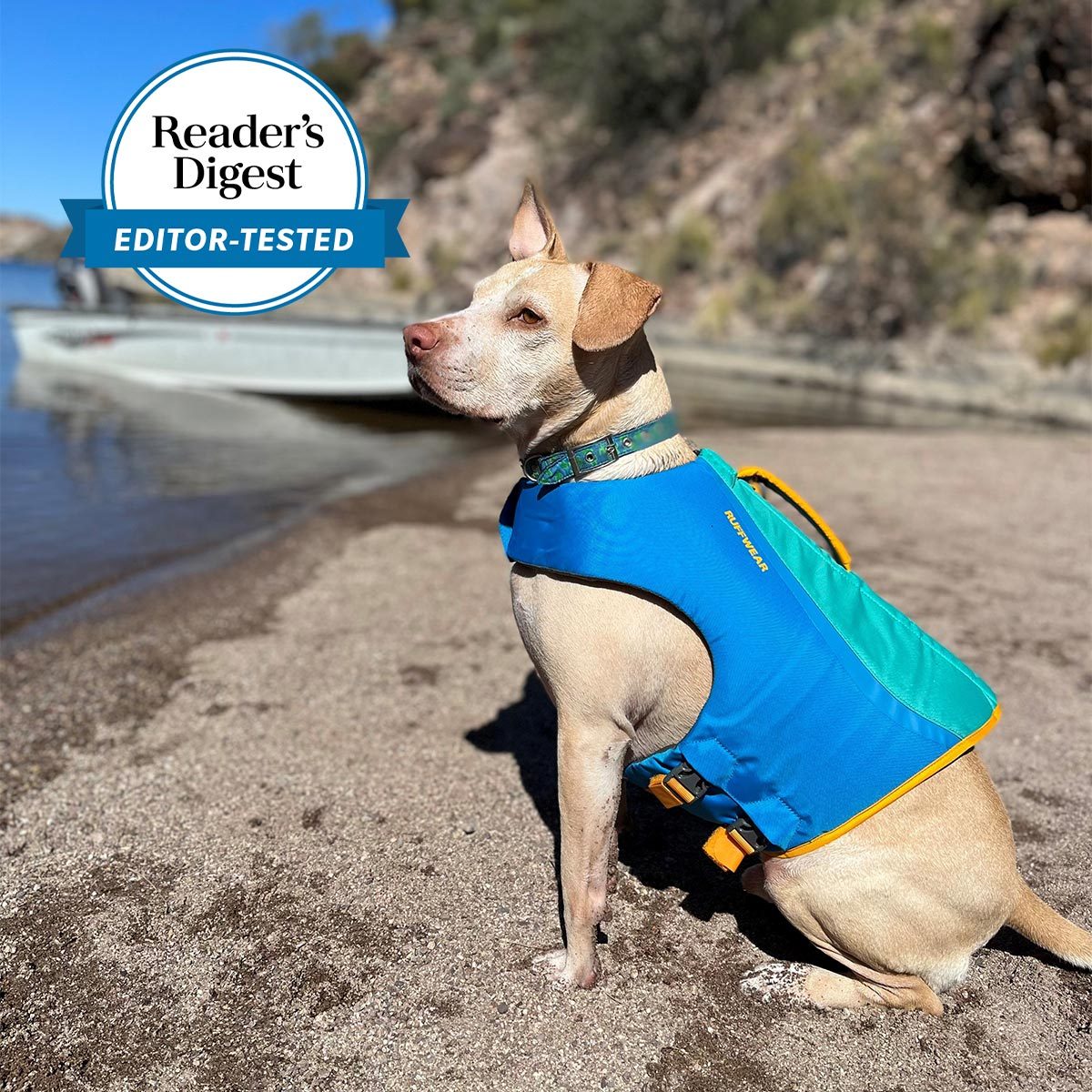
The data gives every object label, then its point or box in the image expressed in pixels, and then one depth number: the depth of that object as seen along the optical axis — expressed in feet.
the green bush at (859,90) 107.86
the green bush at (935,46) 100.94
